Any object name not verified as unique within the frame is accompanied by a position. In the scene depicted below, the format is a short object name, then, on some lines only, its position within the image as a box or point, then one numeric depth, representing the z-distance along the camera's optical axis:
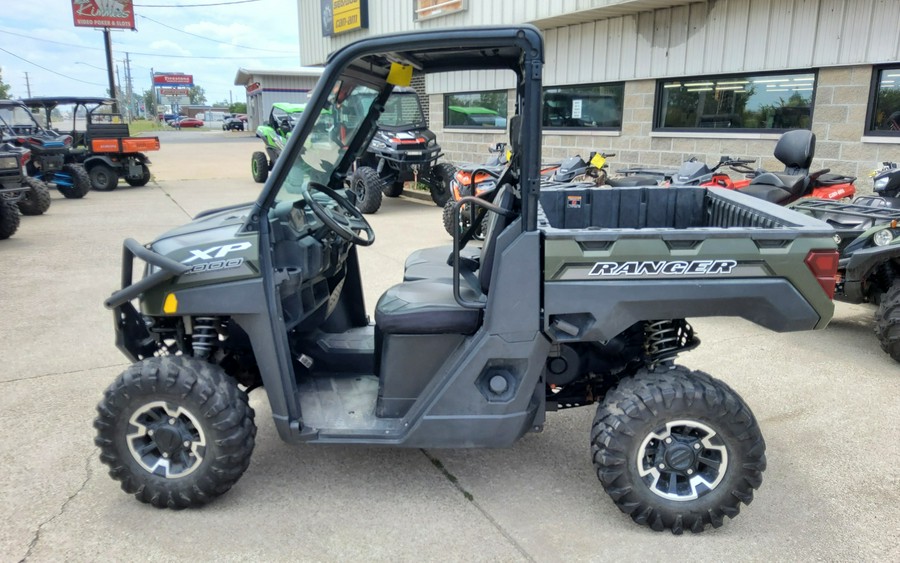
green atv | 13.63
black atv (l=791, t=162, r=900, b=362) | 4.56
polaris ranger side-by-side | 2.64
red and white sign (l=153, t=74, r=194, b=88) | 112.56
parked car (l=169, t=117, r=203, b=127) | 67.89
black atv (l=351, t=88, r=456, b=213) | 11.34
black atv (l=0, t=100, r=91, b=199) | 13.52
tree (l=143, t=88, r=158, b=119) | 104.94
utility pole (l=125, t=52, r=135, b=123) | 78.88
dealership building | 7.40
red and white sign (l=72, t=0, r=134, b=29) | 37.62
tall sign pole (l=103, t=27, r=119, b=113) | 28.31
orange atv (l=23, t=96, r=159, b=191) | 15.03
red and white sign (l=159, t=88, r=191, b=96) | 110.83
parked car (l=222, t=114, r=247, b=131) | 55.00
